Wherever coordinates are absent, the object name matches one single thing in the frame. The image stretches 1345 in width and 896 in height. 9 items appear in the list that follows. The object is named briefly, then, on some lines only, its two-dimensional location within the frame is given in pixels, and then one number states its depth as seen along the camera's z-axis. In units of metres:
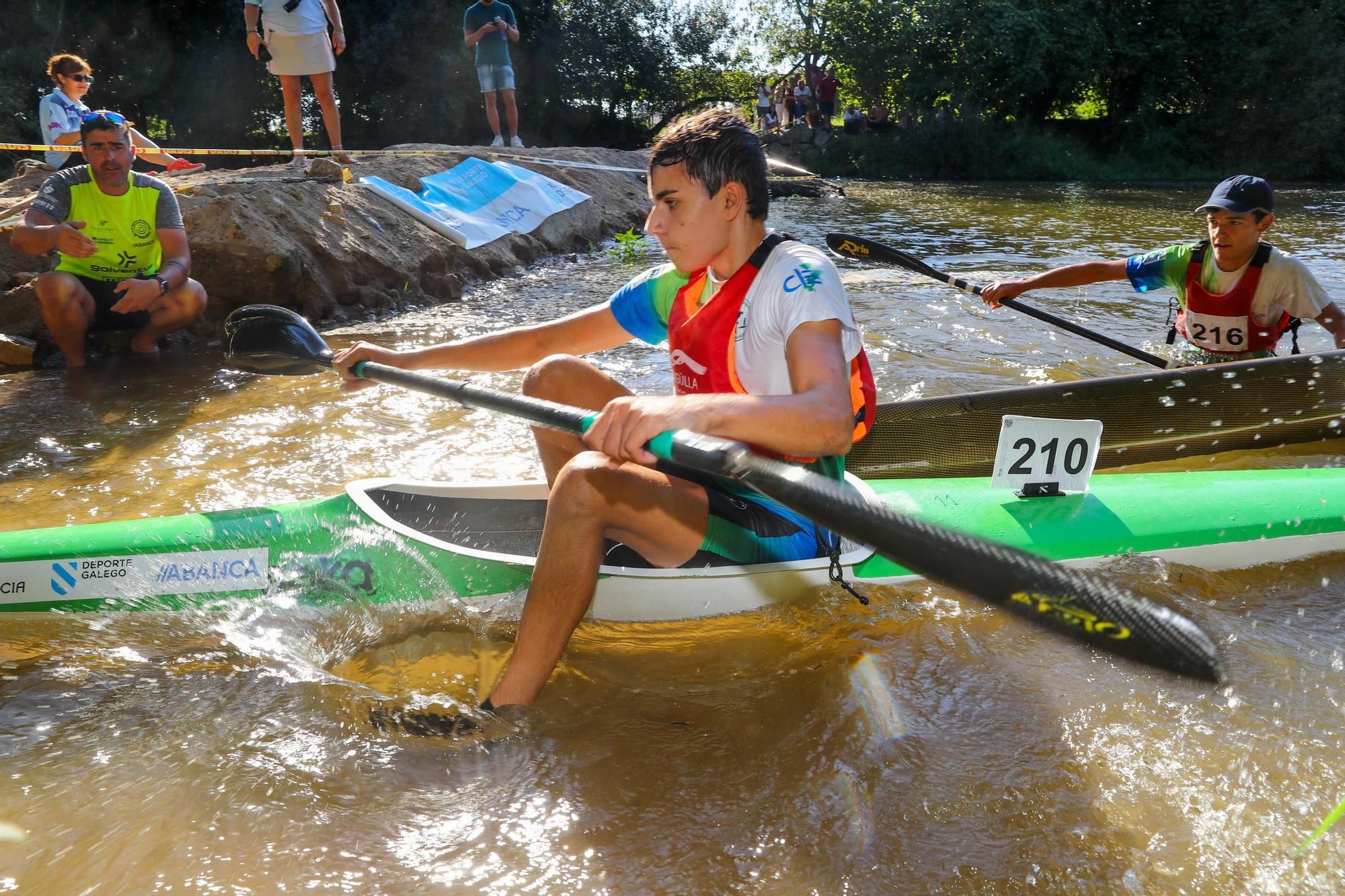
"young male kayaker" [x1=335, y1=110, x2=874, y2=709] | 1.93
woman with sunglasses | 6.50
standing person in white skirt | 7.06
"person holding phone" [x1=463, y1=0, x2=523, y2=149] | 11.18
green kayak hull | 2.46
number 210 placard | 2.74
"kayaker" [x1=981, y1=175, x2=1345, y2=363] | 3.99
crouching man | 4.84
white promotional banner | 8.11
